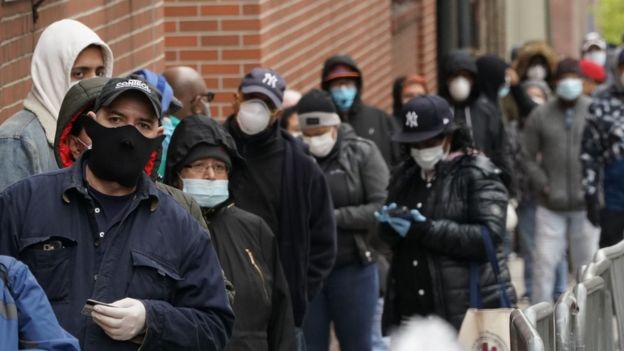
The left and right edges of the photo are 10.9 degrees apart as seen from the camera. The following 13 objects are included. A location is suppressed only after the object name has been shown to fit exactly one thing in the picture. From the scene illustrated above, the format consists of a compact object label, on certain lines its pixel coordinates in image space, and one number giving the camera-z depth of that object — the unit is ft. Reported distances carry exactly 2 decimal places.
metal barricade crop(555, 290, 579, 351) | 38.10
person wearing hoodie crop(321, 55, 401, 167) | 64.92
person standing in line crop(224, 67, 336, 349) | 47.44
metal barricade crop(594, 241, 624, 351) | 48.46
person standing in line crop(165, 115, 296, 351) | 38.57
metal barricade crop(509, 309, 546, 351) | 33.51
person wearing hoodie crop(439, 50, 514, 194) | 72.61
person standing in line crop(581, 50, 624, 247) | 69.60
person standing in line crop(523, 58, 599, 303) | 75.38
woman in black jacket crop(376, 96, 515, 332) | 48.39
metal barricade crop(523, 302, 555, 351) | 37.43
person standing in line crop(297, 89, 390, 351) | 55.13
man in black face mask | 28.61
